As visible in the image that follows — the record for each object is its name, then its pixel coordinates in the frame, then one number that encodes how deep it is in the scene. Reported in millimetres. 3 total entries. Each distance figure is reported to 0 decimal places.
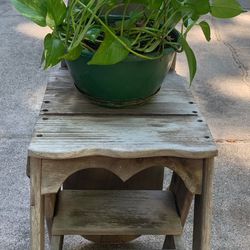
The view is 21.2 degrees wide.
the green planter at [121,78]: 1318
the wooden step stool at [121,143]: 1261
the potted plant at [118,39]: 1255
